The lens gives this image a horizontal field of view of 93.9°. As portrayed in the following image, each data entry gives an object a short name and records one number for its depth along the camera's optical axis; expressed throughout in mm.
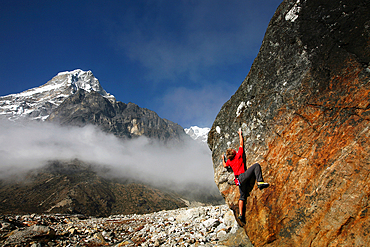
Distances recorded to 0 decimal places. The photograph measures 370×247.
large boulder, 5637
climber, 7781
